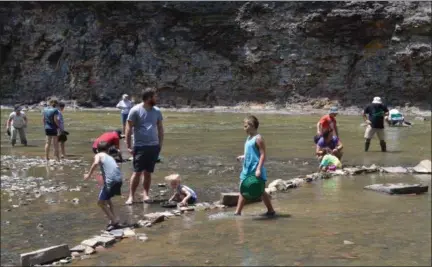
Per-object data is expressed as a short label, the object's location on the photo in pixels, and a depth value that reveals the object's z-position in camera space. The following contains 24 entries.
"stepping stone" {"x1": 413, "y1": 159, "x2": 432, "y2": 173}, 13.26
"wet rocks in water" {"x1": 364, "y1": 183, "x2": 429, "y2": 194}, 10.45
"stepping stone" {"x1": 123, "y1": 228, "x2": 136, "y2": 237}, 7.62
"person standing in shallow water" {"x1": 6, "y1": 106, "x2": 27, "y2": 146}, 20.11
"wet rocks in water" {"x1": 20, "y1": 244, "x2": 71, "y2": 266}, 6.29
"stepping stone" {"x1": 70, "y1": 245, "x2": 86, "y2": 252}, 6.81
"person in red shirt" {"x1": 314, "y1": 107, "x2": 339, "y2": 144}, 14.49
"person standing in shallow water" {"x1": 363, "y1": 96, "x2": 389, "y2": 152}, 17.58
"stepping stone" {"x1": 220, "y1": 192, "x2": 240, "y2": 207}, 9.86
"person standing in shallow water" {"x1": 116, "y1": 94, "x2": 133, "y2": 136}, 19.70
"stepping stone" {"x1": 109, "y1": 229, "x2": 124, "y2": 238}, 7.49
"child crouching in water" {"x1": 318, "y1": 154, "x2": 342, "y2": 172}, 13.61
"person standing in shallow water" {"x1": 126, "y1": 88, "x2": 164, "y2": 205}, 10.21
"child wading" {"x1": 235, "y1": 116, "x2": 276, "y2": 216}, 8.77
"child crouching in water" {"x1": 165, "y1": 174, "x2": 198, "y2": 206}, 10.03
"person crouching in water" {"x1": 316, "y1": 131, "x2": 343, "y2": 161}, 14.56
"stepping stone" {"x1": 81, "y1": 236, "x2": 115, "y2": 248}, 7.00
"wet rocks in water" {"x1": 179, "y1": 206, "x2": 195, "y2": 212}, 9.36
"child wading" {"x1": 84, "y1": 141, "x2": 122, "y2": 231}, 8.32
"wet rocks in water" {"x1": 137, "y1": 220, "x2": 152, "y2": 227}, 8.28
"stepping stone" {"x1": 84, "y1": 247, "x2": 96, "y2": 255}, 6.77
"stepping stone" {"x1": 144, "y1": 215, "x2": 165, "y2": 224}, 8.48
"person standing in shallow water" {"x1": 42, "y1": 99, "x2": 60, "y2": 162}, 15.88
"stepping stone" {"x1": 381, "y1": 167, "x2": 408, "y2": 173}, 13.53
